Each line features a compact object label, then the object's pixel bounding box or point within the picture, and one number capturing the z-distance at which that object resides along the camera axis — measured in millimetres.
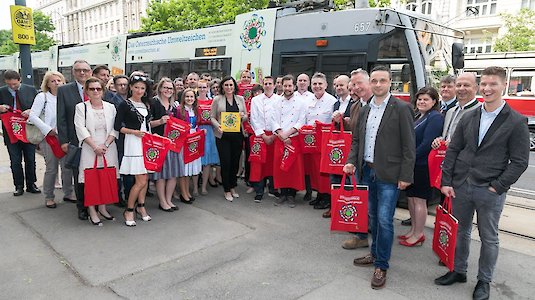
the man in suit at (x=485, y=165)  2916
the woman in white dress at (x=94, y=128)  4457
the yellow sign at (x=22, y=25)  7715
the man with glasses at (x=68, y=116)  4764
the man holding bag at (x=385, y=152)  3293
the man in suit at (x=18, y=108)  5828
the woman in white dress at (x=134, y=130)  4562
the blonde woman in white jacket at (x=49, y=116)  5336
